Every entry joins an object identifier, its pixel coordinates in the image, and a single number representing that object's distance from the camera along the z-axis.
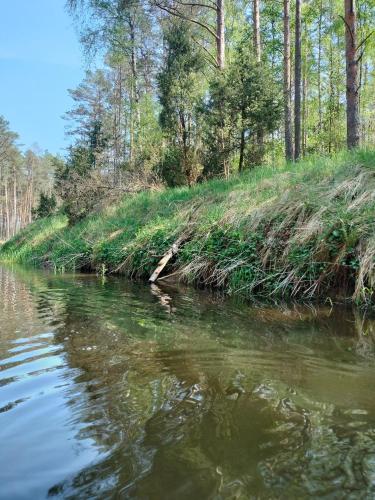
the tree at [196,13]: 13.15
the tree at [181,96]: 12.25
